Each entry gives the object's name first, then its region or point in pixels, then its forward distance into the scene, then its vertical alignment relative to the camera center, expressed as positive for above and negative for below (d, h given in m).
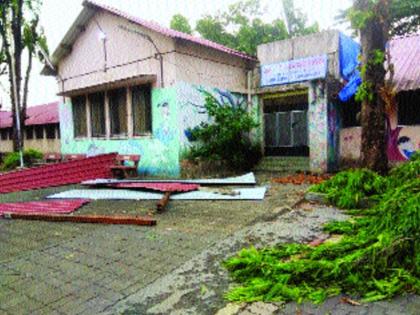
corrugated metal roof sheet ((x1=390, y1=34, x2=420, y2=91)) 10.17 +2.36
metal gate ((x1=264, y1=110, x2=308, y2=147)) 12.98 +0.37
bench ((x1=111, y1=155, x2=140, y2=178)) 11.59 -0.81
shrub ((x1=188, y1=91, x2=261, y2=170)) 11.46 +0.20
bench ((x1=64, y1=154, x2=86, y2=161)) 14.08 -0.47
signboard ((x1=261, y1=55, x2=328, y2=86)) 11.73 +2.35
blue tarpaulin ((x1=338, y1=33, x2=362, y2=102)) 10.93 +2.44
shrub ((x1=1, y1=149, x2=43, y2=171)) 16.83 -0.70
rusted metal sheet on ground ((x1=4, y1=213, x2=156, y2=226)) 5.51 -1.23
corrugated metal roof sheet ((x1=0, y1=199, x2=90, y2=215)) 6.82 -1.24
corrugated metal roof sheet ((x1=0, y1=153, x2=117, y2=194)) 9.97 -0.88
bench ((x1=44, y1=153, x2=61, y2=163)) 15.02 -0.56
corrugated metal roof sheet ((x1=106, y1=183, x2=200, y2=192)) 8.10 -1.05
